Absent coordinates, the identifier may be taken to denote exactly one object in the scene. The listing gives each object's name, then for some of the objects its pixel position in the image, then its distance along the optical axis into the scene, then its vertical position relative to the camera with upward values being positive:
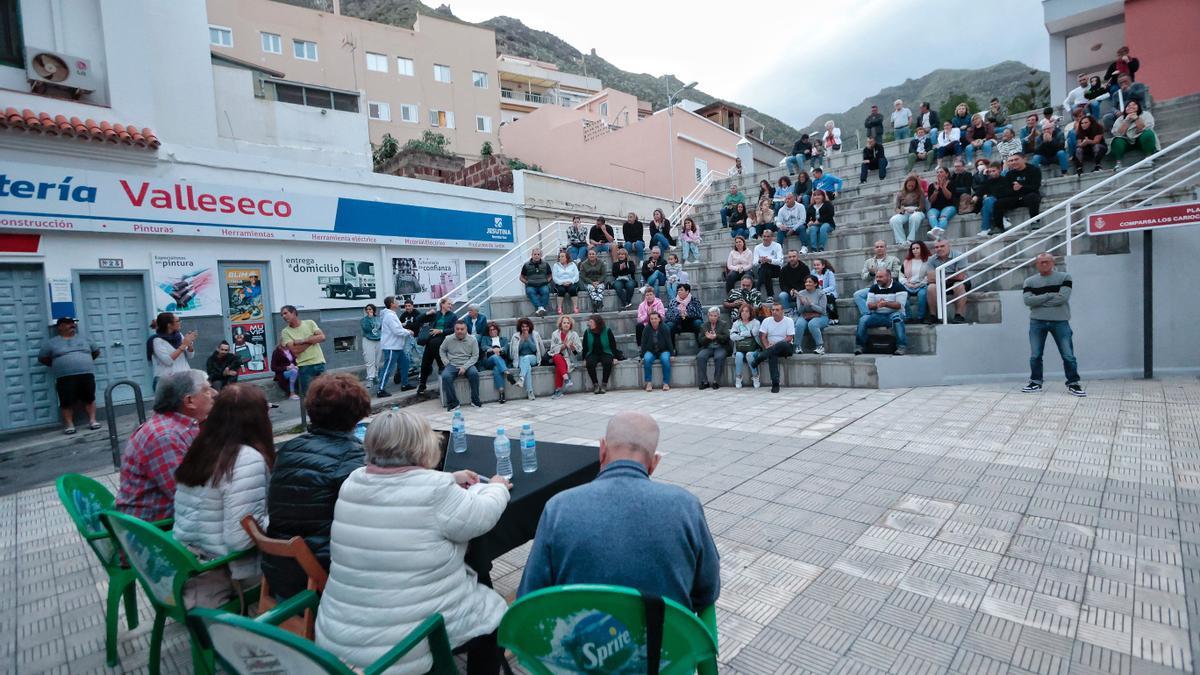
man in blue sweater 1.75 -0.74
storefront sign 8.67 +2.41
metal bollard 6.13 -0.89
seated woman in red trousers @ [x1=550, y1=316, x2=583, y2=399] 10.12 -0.62
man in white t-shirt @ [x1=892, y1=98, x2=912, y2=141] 16.83 +5.32
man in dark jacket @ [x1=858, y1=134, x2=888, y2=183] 14.91 +3.76
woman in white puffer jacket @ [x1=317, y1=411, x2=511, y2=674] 1.96 -0.81
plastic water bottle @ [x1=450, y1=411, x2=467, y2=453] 3.68 -0.77
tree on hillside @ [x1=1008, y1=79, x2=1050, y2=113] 34.88 +12.13
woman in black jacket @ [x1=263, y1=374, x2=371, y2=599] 2.37 -0.69
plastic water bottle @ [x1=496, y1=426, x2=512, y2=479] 3.03 -0.78
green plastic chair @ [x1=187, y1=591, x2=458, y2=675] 1.42 -0.88
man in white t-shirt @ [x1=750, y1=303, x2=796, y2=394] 9.19 -0.58
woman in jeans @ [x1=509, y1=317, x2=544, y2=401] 9.91 -0.62
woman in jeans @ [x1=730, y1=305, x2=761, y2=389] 9.45 -0.62
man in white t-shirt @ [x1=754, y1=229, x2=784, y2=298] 10.72 +0.81
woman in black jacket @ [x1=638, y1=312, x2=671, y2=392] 10.03 -0.68
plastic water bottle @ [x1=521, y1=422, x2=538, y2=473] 3.10 -0.76
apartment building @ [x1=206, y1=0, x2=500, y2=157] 27.84 +14.68
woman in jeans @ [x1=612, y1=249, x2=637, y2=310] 11.98 +0.74
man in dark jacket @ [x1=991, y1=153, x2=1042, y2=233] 9.77 +1.76
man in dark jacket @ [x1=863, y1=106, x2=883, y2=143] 16.61 +5.20
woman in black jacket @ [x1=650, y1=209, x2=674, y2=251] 13.87 +1.94
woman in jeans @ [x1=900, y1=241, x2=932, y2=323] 8.98 +0.28
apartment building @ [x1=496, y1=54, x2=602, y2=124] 47.31 +20.72
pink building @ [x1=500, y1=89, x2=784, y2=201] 23.69 +7.32
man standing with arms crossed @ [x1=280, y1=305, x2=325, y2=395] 8.78 -0.17
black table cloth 2.49 -0.87
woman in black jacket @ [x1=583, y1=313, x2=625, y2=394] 10.07 -0.65
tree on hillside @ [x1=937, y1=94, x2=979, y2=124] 39.12 +13.68
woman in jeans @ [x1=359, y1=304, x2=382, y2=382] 10.72 -0.26
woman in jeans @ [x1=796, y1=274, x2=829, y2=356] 9.45 -0.21
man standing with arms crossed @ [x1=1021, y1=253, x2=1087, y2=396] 7.27 -0.31
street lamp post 23.42 +7.05
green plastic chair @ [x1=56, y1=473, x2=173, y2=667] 2.71 -0.93
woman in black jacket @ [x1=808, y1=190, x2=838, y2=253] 11.94 +1.66
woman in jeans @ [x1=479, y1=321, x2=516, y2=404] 9.74 -0.65
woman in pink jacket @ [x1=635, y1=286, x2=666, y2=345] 10.31 +0.05
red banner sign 7.00 +0.79
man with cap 8.40 -0.36
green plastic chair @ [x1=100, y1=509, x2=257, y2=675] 2.25 -0.97
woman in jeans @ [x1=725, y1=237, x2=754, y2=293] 11.23 +0.84
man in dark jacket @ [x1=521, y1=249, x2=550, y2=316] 12.09 +0.79
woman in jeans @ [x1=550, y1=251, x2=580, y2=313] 12.26 +0.79
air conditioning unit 9.16 +4.65
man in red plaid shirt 2.89 -0.61
